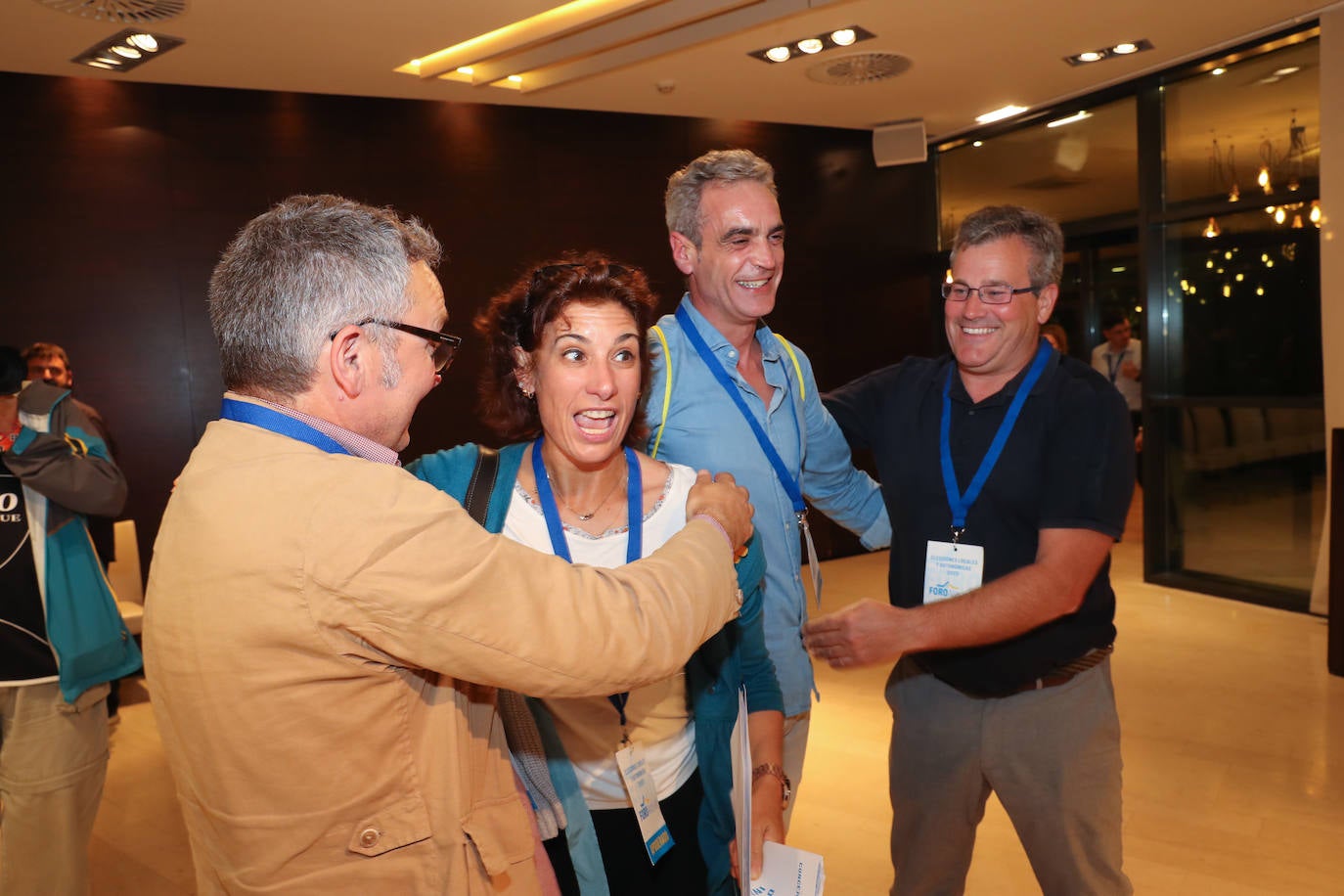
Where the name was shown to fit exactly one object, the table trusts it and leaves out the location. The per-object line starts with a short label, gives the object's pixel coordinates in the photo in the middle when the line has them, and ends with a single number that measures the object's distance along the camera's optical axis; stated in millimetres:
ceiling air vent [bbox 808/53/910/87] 6324
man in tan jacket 1047
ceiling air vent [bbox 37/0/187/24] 4406
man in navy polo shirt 2070
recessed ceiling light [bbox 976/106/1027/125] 8031
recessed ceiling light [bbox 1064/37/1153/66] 6223
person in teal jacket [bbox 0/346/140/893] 2754
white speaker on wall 8438
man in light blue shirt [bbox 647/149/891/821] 2176
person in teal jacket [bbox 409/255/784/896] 1643
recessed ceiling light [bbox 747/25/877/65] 5727
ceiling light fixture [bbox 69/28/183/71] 4996
